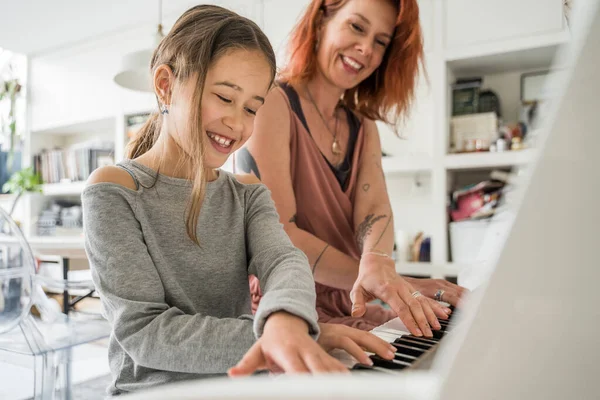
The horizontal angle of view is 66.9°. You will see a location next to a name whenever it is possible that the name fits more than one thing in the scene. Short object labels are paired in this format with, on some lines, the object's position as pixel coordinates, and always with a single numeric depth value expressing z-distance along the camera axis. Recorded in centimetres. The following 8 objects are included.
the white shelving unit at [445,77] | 246
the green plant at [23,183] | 423
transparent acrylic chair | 154
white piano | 21
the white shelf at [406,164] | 269
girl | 56
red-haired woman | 106
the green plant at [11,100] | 452
